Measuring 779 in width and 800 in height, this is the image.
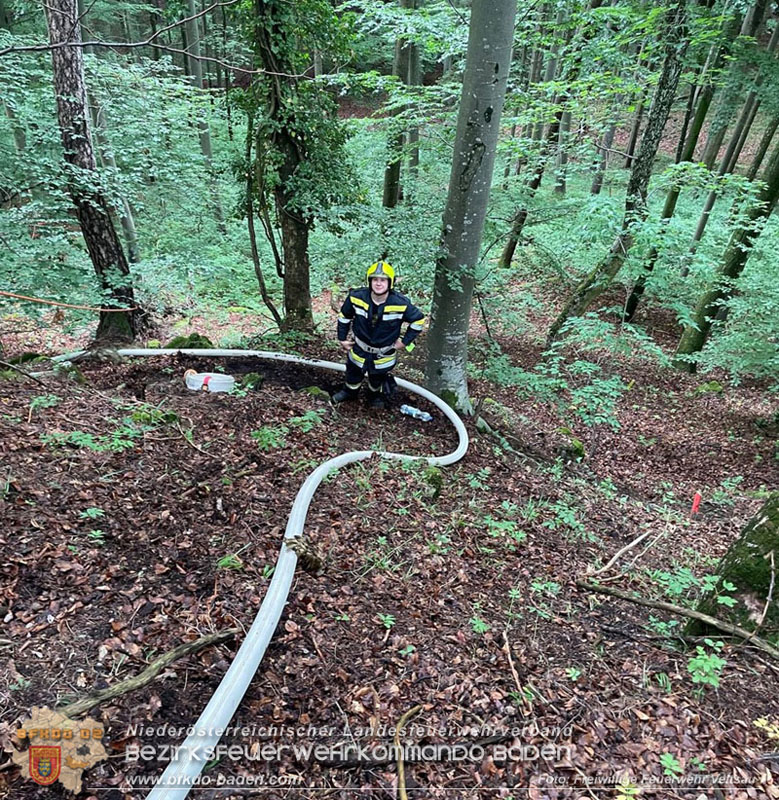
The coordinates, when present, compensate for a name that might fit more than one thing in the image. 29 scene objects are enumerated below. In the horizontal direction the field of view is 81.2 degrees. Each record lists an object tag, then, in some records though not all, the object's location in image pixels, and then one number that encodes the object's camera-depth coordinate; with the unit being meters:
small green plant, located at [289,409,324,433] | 4.52
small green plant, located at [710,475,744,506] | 5.71
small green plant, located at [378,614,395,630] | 2.68
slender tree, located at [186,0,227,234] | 10.57
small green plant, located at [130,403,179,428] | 3.92
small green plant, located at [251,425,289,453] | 4.03
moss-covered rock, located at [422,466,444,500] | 4.10
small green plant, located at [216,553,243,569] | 2.76
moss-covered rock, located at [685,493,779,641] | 2.52
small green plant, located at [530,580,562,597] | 3.24
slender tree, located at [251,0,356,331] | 5.15
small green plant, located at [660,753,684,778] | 2.01
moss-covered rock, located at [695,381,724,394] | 9.48
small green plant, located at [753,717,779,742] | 2.15
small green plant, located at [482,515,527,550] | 3.82
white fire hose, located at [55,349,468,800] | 1.74
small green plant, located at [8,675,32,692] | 1.94
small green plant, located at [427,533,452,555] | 3.42
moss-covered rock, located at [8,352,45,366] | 5.39
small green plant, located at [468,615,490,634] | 2.78
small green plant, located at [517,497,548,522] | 4.26
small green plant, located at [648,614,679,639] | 2.86
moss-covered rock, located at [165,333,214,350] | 6.49
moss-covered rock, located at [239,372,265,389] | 5.14
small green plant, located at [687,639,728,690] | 2.38
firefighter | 4.77
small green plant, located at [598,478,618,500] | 5.33
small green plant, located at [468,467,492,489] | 4.61
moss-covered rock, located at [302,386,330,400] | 5.32
